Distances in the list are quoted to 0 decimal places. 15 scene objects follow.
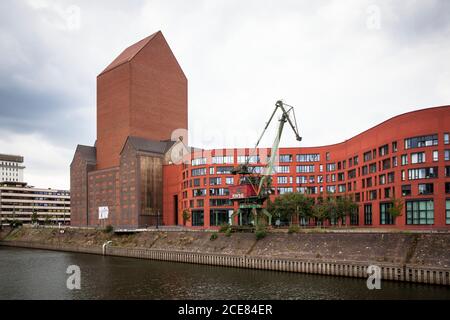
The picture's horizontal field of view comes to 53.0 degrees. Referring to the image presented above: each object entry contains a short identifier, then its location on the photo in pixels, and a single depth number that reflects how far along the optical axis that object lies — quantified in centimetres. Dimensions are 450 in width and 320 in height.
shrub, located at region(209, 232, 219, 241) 7919
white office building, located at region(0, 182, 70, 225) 19588
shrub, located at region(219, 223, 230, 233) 8038
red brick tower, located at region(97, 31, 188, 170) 13675
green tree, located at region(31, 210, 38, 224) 19162
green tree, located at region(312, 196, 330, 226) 8688
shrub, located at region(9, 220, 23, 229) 15662
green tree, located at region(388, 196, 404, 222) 7288
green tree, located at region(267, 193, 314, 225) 9238
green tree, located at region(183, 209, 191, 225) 11400
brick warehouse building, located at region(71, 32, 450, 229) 7612
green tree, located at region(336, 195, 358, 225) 8706
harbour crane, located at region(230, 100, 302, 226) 8194
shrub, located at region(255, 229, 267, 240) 7212
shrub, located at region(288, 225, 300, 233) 6856
